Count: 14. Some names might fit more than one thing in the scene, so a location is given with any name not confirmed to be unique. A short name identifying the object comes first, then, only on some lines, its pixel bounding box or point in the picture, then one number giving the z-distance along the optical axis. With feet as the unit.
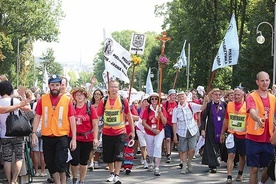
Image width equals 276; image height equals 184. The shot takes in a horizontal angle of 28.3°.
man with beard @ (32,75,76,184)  27.48
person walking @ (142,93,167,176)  39.91
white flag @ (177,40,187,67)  97.47
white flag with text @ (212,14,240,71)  42.39
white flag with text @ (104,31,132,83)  41.16
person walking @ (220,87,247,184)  35.29
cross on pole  41.83
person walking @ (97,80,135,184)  34.40
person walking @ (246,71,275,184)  27.04
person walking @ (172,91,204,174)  41.27
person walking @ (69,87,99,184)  32.07
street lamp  84.40
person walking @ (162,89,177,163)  49.80
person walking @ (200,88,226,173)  40.09
